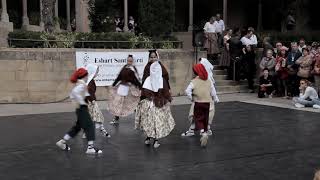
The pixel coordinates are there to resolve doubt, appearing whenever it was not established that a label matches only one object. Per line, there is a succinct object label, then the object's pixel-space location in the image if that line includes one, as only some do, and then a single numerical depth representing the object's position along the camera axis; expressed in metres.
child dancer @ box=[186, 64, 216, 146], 10.12
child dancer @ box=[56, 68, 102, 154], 8.99
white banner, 16.02
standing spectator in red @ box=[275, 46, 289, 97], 17.36
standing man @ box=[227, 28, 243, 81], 18.78
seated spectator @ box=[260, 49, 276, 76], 17.64
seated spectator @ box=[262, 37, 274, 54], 18.24
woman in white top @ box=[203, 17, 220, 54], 19.91
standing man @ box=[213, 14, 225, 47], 20.45
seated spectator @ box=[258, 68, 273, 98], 17.52
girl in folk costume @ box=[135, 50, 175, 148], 9.66
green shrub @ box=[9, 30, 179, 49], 15.93
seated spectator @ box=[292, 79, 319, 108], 15.06
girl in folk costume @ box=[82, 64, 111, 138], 10.73
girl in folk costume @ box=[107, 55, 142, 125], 11.66
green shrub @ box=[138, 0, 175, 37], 17.95
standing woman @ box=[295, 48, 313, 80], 16.50
